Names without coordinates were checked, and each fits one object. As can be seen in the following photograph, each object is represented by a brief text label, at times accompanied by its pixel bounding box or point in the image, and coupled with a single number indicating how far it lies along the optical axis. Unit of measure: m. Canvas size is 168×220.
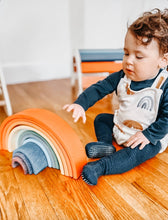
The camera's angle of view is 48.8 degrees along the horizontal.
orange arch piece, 0.61
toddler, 0.59
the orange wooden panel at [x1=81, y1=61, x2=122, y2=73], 1.44
